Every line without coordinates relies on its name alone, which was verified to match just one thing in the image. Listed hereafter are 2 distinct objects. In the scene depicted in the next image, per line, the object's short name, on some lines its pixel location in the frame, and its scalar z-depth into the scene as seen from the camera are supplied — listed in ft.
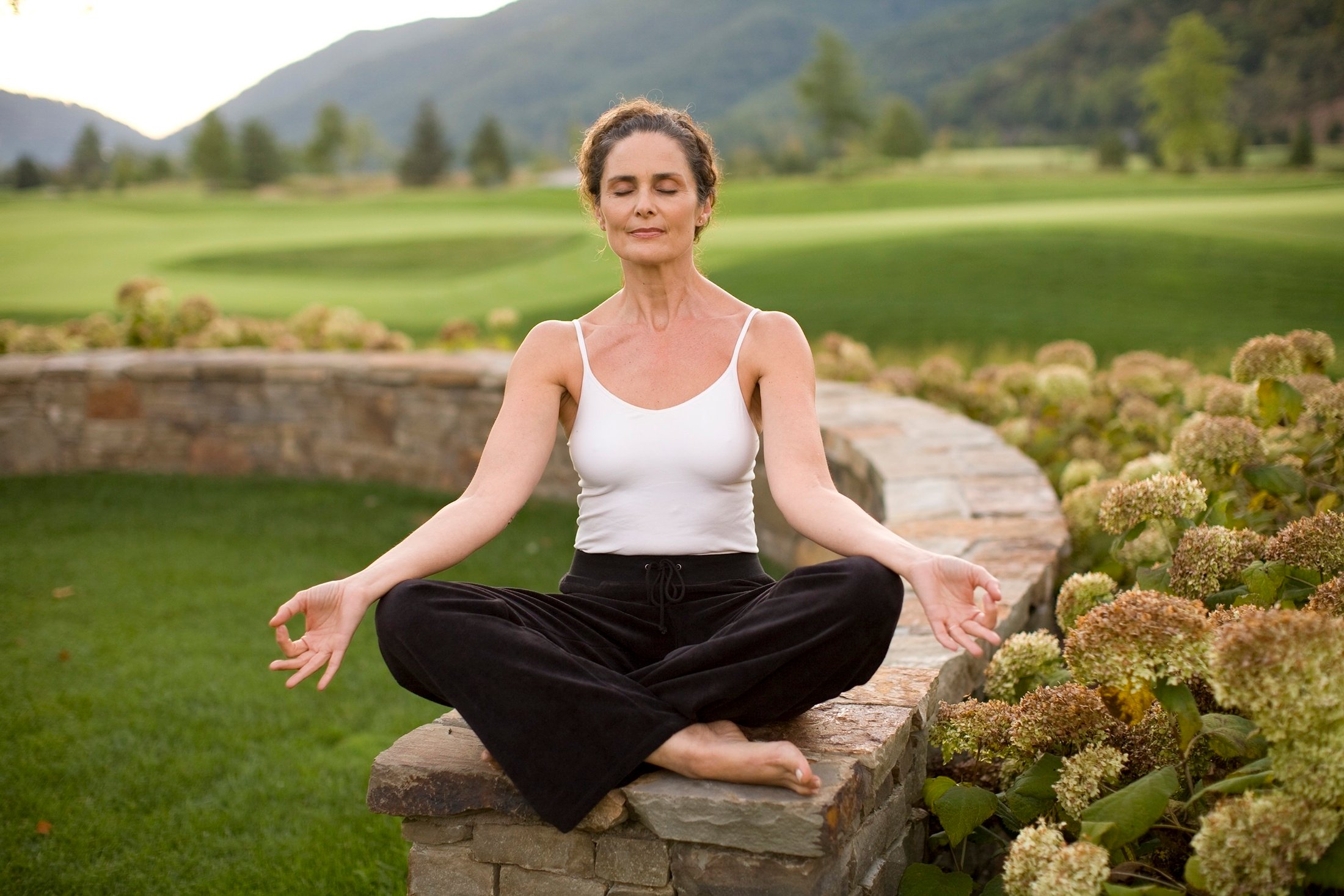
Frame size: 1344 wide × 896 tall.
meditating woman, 5.53
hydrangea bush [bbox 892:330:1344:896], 4.50
